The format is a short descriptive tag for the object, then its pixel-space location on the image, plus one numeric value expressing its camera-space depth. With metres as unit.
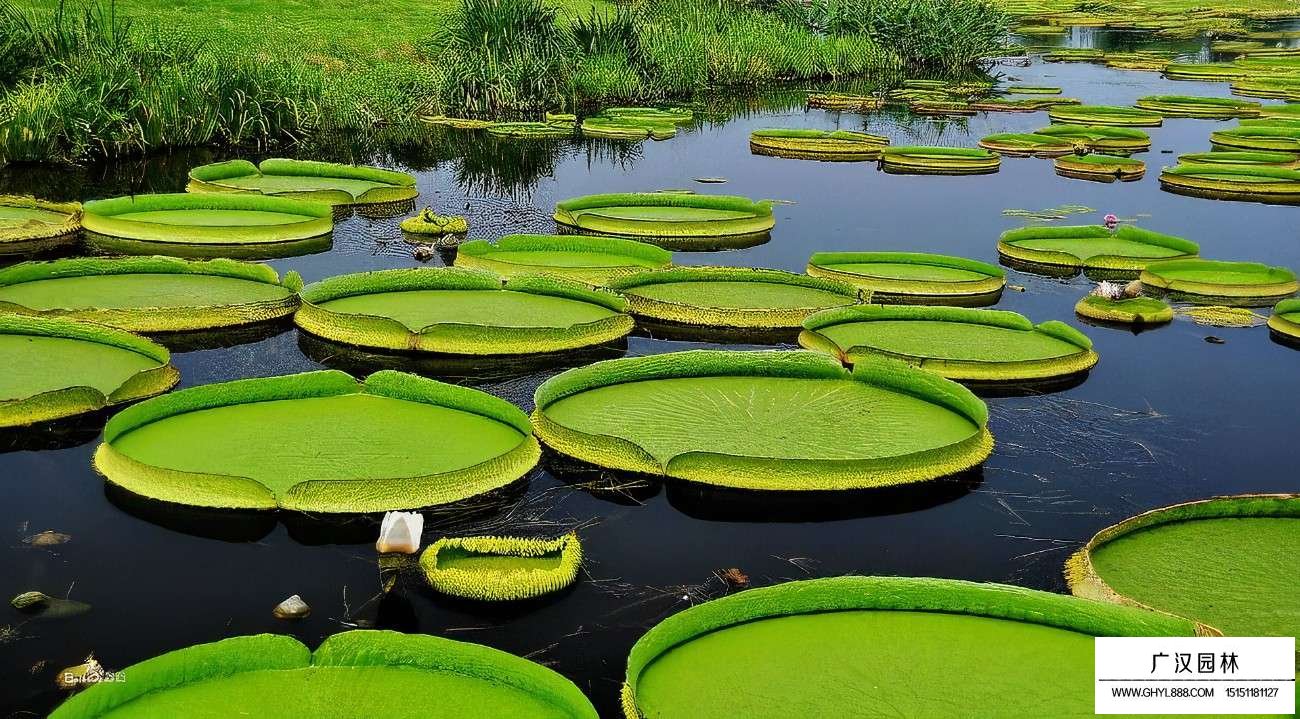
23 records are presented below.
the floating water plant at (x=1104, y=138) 12.46
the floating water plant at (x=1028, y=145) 12.14
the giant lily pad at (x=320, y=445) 3.89
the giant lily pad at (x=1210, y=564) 3.41
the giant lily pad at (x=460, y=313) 5.51
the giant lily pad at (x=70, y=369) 4.54
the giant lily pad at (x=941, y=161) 11.27
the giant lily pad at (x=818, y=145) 11.84
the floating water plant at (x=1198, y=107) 15.17
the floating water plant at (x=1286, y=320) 6.32
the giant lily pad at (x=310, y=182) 8.64
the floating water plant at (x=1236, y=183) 10.38
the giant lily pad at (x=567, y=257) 6.71
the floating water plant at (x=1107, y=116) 14.05
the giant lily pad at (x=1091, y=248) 7.55
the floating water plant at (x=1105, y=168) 11.19
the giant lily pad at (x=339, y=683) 2.75
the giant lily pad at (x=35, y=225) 7.41
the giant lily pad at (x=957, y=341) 5.33
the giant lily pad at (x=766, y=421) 4.20
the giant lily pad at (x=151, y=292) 5.63
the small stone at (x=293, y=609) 3.37
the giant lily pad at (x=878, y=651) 2.88
